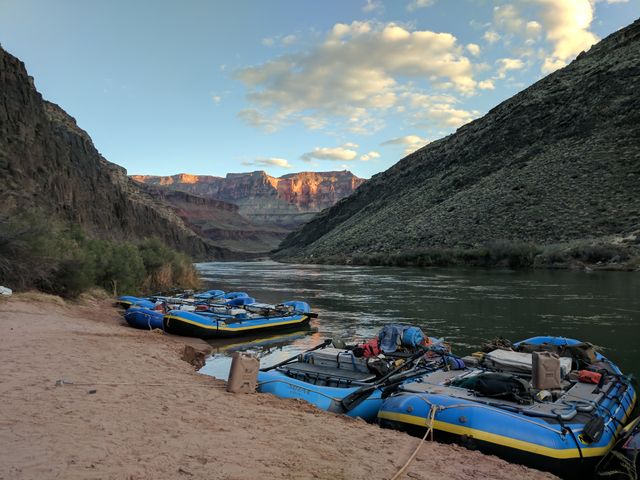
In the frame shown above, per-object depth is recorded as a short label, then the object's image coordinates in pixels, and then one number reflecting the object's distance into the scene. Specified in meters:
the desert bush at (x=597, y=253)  37.94
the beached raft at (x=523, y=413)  6.41
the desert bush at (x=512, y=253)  43.69
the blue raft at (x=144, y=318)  16.67
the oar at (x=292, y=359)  10.60
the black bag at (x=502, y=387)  7.58
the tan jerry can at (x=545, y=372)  8.04
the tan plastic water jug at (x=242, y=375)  8.70
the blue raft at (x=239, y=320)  16.25
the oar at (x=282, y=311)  19.13
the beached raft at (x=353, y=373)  8.55
